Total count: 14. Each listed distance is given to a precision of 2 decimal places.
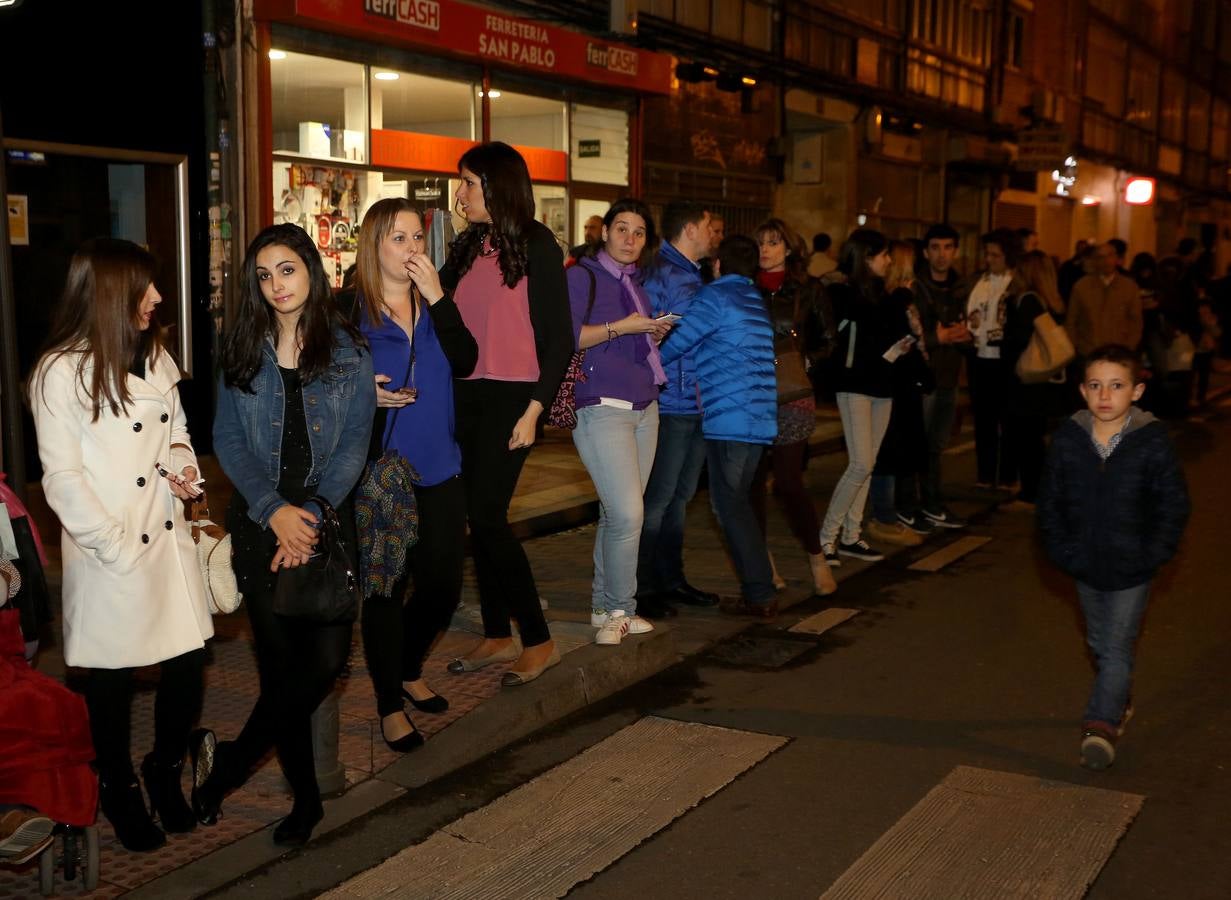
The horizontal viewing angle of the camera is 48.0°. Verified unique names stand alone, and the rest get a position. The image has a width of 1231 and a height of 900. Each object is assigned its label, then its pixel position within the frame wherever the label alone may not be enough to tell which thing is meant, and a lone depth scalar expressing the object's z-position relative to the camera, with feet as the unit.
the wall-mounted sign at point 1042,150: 87.51
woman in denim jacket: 13.55
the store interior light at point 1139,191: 121.49
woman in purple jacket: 19.75
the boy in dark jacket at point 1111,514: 16.38
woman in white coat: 12.69
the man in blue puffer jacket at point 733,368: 22.15
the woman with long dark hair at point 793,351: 24.85
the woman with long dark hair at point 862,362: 27.04
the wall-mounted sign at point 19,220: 32.99
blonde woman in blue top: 15.46
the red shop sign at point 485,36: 38.75
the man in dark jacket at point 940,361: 31.50
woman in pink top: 17.29
